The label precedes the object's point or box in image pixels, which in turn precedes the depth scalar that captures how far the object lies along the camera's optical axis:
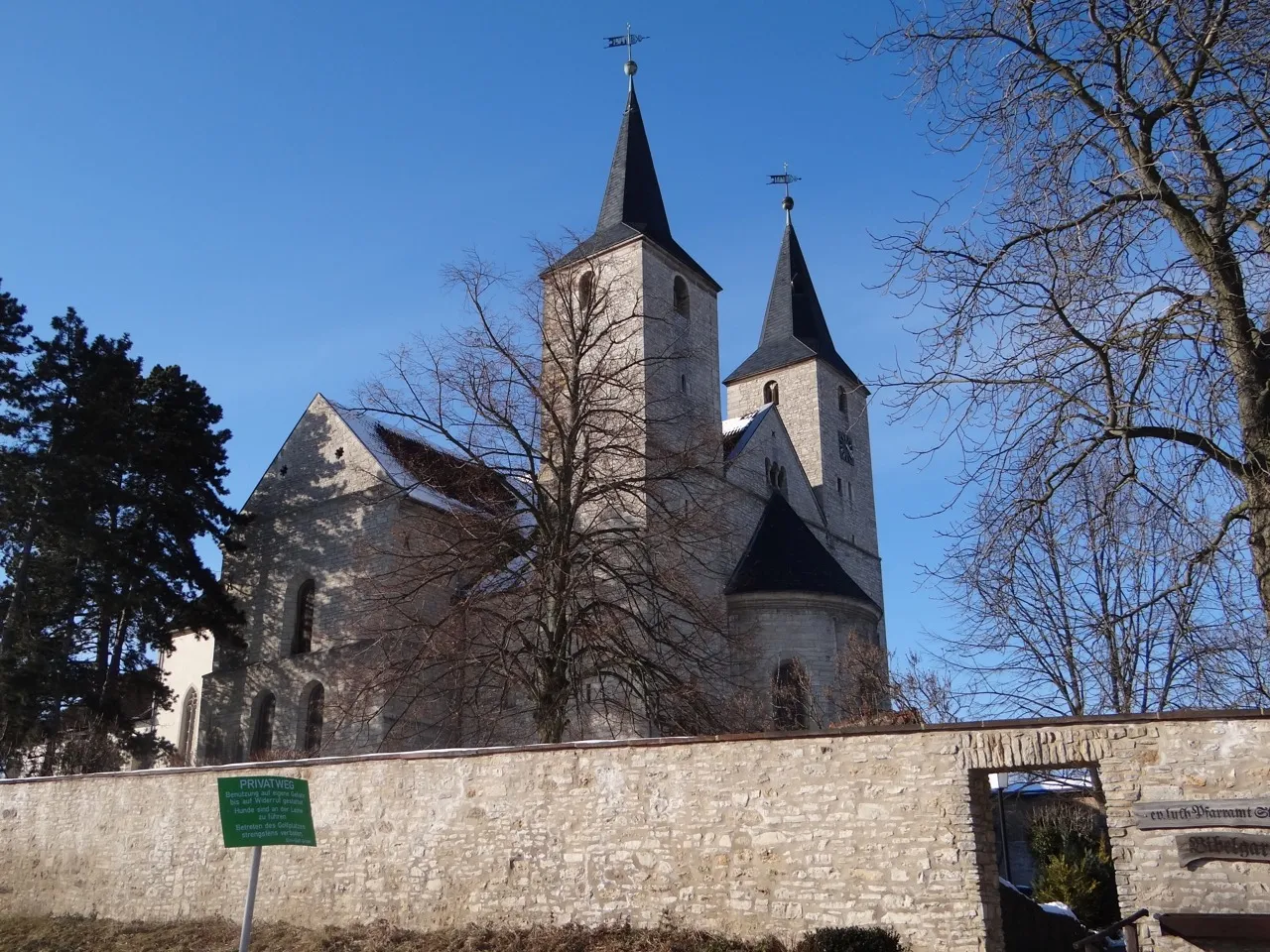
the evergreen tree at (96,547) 21.73
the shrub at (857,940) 8.77
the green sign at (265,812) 9.37
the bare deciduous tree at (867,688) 24.08
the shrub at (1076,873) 15.98
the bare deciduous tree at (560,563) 17.16
